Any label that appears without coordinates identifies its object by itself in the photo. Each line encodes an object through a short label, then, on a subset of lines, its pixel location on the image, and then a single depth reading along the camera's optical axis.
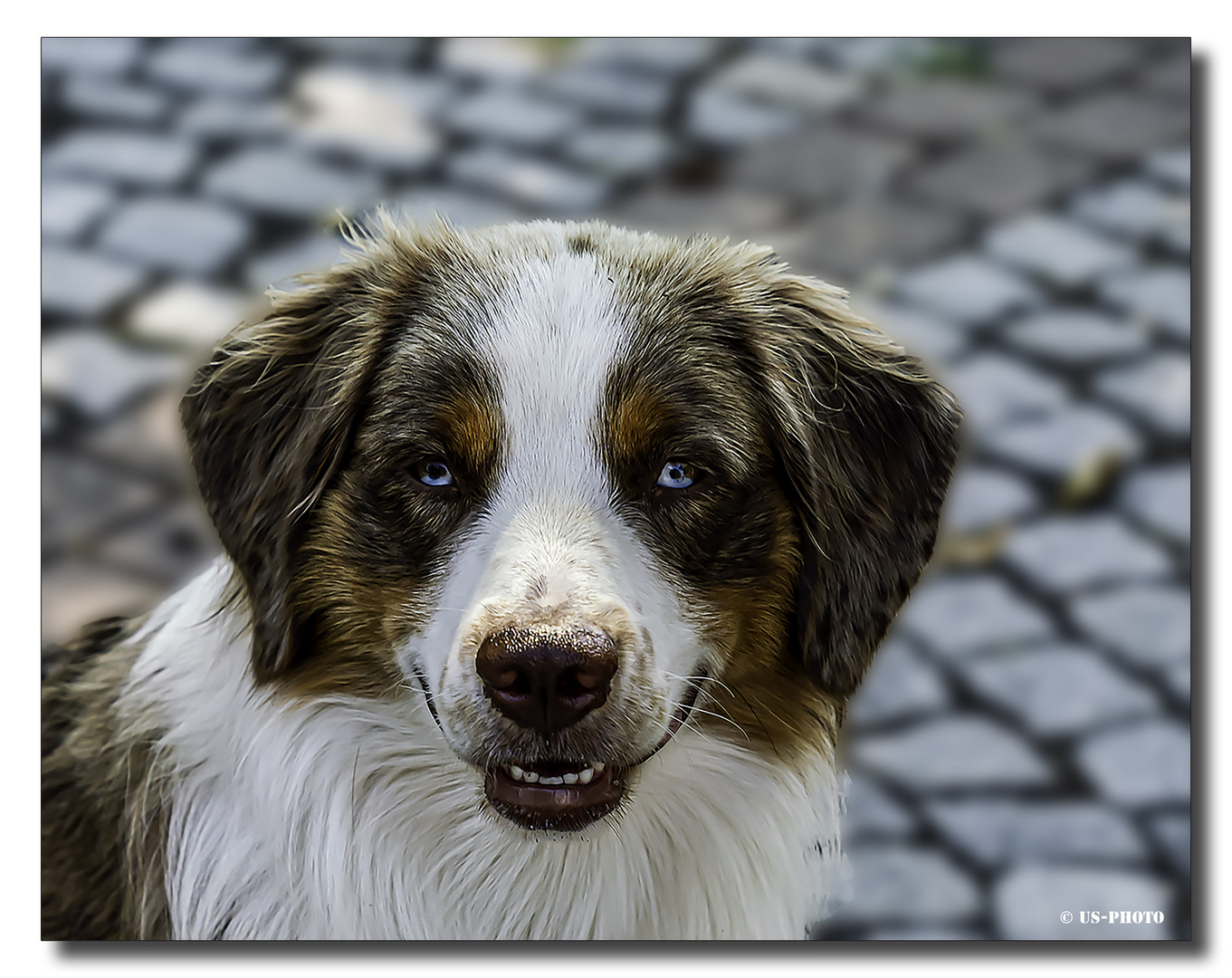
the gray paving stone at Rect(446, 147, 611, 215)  3.08
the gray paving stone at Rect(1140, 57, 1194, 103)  3.04
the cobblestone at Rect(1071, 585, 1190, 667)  3.07
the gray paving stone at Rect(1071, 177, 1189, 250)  3.07
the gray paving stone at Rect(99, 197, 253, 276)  3.09
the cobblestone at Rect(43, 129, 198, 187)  3.06
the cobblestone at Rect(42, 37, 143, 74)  3.05
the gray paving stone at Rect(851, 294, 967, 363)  3.16
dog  2.33
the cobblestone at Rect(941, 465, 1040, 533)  3.30
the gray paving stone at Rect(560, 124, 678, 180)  3.10
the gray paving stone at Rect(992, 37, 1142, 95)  3.03
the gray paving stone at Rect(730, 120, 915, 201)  3.14
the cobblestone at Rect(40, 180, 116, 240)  3.04
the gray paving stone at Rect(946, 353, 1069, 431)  3.29
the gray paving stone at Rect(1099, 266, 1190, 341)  3.09
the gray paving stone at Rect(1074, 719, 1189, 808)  3.06
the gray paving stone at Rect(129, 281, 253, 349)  2.99
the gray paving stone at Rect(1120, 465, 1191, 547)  3.07
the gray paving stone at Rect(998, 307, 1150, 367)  3.13
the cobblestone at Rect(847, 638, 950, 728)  3.29
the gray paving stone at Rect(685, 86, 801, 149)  3.11
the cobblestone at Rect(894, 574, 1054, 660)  3.28
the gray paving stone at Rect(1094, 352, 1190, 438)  3.08
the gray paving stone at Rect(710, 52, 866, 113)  3.07
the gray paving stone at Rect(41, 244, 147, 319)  3.04
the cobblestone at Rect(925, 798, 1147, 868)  3.11
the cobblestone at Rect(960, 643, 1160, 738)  3.12
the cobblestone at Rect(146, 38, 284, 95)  3.05
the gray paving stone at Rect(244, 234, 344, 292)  2.94
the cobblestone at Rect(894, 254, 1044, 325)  3.26
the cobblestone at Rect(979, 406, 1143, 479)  3.25
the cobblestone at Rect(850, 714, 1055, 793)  3.19
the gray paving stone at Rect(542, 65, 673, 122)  3.08
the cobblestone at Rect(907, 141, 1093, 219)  3.16
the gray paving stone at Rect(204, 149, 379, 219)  3.10
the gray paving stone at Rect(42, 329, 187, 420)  3.05
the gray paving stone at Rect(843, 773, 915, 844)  3.21
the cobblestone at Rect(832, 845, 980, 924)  3.10
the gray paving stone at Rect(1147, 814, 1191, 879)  3.04
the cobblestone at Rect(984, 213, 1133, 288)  3.13
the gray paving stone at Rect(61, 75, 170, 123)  3.05
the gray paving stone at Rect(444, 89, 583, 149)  3.10
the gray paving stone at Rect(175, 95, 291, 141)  3.08
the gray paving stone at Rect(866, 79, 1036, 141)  3.11
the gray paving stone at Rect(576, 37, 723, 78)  3.06
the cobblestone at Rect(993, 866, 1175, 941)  3.03
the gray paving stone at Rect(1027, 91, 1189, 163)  3.06
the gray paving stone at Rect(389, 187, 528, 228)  2.70
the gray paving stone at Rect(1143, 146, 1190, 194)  3.07
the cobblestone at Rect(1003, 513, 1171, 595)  3.14
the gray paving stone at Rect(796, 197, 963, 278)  3.13
